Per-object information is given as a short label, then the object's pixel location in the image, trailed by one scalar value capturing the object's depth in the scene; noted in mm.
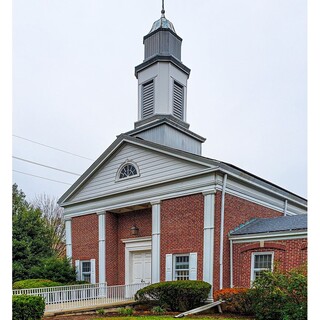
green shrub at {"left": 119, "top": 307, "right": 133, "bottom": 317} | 11281
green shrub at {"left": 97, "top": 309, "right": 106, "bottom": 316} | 11749
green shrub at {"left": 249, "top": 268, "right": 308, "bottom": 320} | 8523
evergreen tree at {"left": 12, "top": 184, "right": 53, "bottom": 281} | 21864
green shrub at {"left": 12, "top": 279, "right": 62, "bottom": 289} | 14852
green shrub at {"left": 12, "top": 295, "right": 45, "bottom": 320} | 7854
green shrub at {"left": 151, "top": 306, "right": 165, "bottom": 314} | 11377
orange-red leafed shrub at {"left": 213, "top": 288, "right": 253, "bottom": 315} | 10852
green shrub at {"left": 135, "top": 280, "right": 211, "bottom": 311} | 11828
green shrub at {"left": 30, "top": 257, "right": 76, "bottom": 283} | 17188
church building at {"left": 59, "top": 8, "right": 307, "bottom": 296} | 12930
